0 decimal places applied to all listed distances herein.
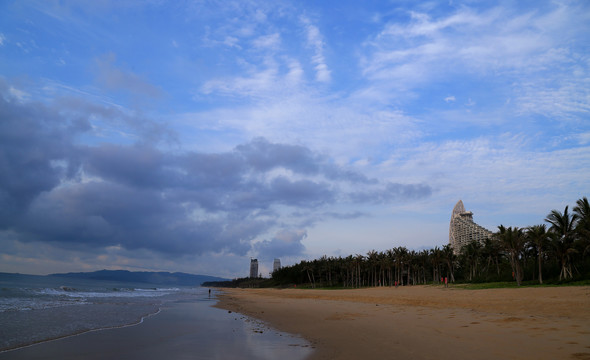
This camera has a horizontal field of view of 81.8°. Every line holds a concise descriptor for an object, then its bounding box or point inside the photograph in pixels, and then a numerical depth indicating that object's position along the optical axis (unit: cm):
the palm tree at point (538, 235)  4053
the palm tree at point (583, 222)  3516
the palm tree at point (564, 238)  3816
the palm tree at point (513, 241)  4291
